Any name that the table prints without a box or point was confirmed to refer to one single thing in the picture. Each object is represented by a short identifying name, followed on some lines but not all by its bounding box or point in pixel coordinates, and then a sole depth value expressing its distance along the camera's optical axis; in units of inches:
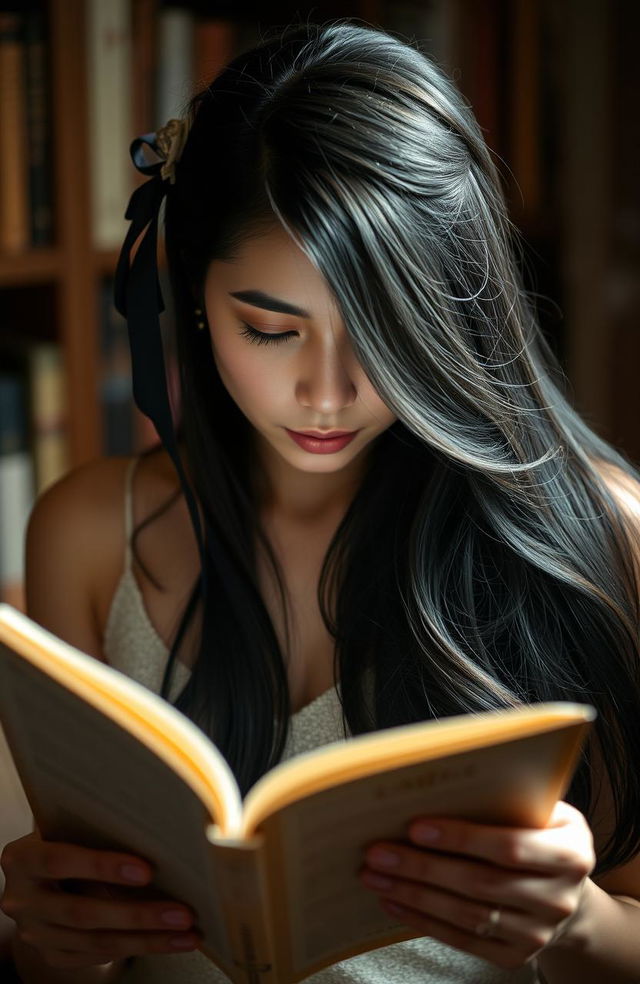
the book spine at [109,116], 73.0
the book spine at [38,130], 71.5
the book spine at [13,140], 71.0
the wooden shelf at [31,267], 72.4
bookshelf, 73.5
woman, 48.3
